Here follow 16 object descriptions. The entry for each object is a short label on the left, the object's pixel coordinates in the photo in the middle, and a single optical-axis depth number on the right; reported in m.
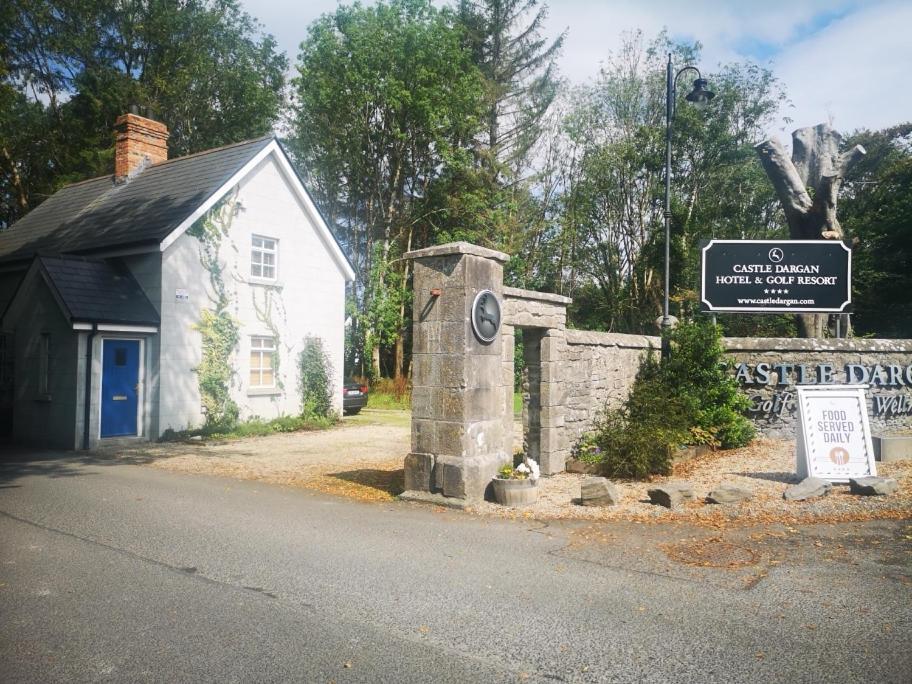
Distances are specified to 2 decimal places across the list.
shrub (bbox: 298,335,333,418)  18.72
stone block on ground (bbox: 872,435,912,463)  10.39
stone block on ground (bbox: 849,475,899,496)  8.13
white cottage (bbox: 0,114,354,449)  14.22
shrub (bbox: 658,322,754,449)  12.12
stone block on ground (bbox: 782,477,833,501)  8.20
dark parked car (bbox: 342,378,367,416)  21.16
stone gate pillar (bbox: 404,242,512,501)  8.50
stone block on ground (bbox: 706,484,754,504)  8.05
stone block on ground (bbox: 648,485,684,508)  7.99
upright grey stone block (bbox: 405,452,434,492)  8.70
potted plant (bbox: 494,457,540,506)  8.30
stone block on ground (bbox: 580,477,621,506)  8.09
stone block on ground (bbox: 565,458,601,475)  10.34
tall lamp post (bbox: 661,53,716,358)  13.20
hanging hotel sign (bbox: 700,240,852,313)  13.12
